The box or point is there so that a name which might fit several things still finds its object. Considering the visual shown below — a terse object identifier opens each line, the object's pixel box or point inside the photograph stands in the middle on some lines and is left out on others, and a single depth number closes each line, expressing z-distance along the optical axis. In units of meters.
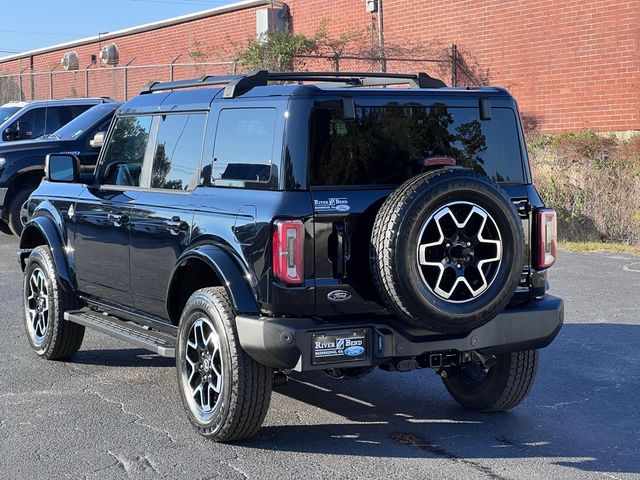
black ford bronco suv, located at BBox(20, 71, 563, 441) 5.42
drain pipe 25.05
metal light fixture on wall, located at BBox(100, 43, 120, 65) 37.06
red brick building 19.89
